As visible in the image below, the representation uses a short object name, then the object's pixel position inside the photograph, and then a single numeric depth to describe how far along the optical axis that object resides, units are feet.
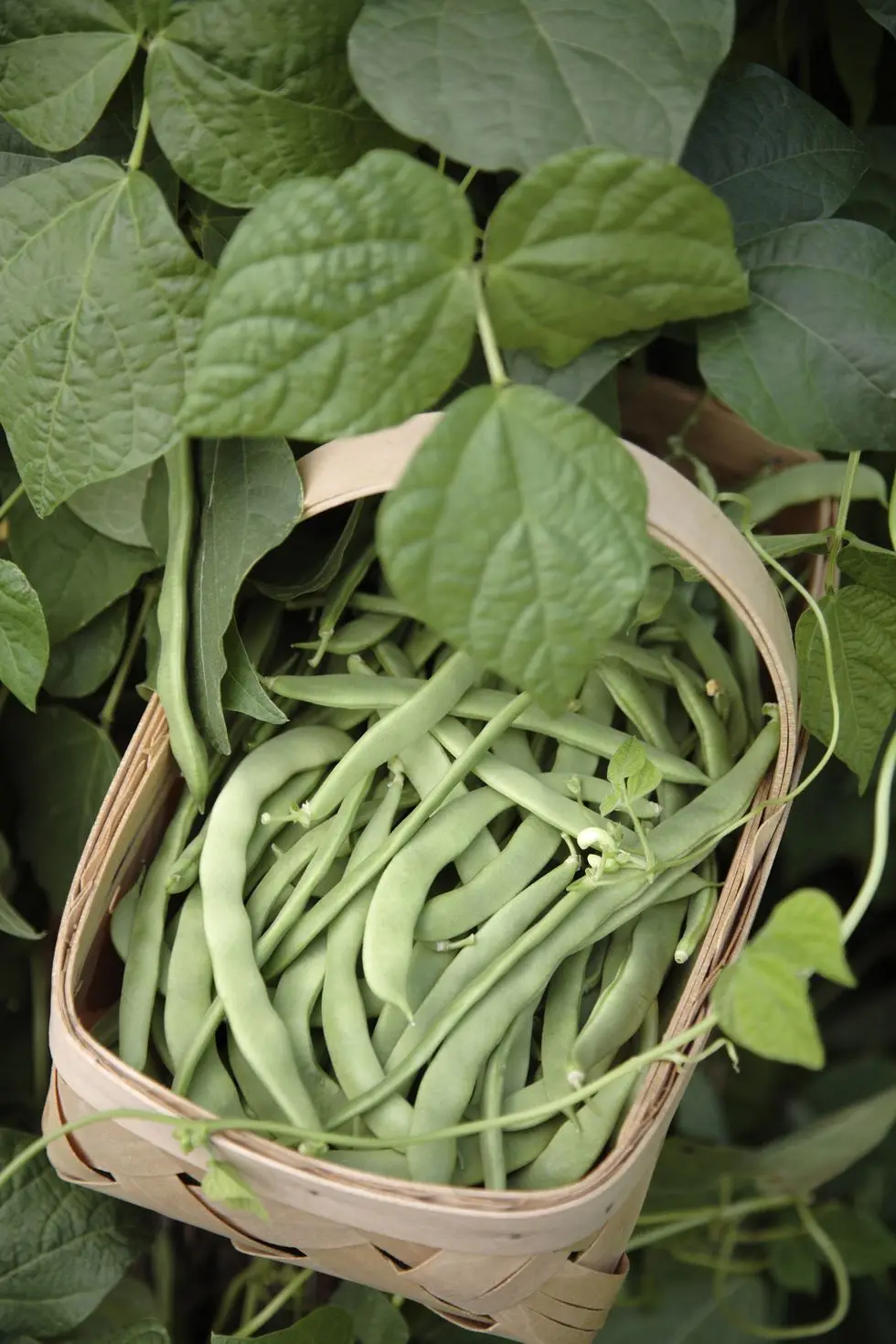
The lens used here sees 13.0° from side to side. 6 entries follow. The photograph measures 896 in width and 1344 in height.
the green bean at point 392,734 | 5.10
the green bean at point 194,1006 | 5.01
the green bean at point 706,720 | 5.19
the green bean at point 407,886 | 4.99
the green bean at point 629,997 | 5.04
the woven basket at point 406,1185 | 4.84
